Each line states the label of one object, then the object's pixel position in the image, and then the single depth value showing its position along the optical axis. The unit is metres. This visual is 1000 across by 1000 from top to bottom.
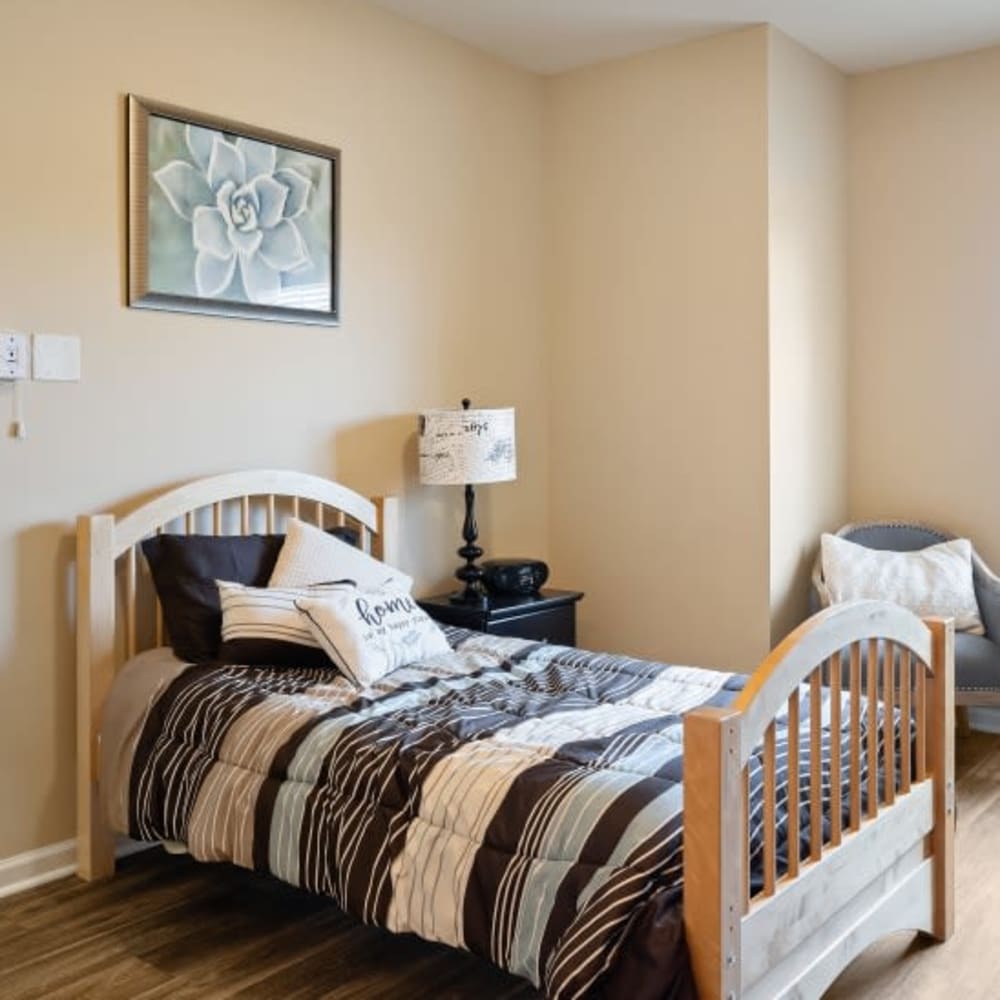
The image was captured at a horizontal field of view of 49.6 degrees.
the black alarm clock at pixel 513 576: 3.84
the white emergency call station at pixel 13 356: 2.72
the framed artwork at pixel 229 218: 3.03
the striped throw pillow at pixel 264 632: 2.81
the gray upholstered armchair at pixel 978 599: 3.65
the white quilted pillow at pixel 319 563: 3.06
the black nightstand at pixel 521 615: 3.62
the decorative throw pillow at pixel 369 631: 2.75
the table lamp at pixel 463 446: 3.62
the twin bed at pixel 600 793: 1.72
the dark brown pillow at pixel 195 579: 2.86
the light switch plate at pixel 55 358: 2.80
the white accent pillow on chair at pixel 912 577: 3.88
